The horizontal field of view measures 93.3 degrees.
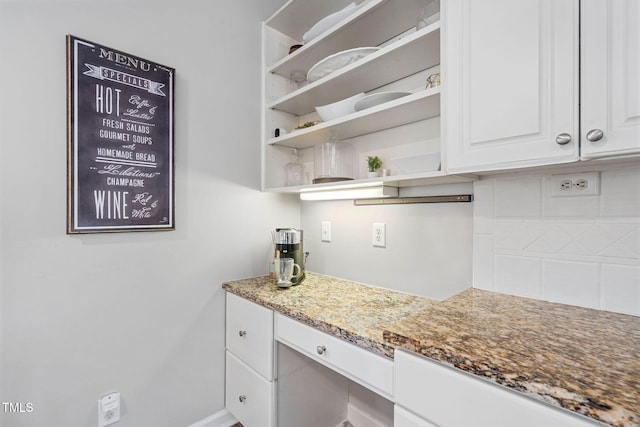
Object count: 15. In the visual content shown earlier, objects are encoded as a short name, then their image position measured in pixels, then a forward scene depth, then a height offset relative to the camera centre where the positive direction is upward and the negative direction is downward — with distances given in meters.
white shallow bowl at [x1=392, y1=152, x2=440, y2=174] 1.15 +0.19
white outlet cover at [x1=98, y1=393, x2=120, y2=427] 1.32 -0.88
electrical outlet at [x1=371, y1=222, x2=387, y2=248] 1.57 -0.13
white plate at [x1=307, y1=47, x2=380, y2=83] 1.38 +0.72
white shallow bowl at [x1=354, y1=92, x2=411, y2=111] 1.29 +0.49
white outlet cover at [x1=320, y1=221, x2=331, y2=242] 1.85 -0.13
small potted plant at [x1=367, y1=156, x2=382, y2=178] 1.48 +0.23
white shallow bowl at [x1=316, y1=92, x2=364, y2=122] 1.47 +0.51
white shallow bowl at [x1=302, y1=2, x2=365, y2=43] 1.42 +0.95
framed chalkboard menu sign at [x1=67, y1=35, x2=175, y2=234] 1.23 +0.31
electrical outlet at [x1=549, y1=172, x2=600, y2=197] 0.99 +0.09
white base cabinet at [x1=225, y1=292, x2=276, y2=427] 1.36 -0.75
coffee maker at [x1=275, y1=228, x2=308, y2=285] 1.64 -0.19
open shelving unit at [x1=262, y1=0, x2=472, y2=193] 1.25 +0.65
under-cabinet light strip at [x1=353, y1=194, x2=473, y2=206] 1.28 +0.05
